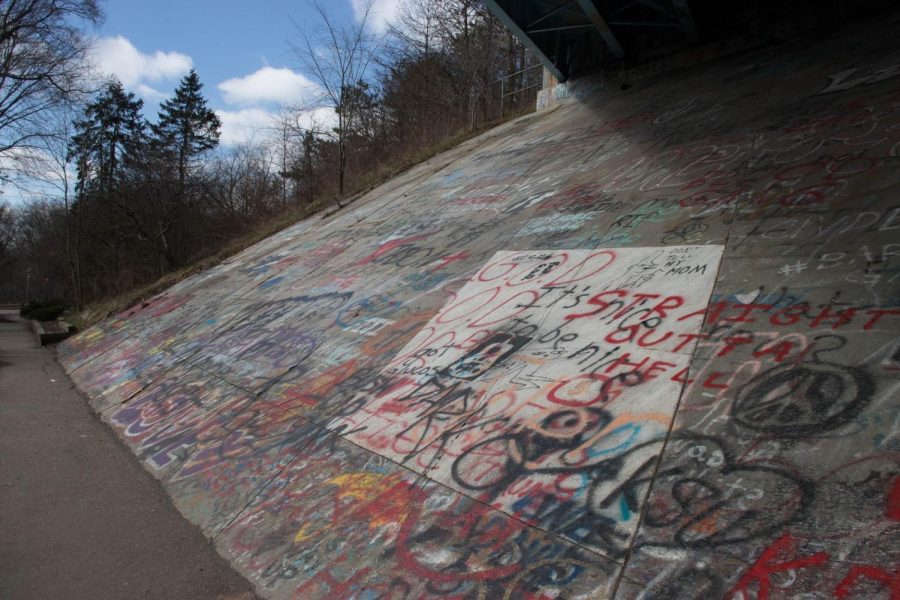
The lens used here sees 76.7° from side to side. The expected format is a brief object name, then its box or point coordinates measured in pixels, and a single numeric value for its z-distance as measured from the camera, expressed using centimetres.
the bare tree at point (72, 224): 2335
